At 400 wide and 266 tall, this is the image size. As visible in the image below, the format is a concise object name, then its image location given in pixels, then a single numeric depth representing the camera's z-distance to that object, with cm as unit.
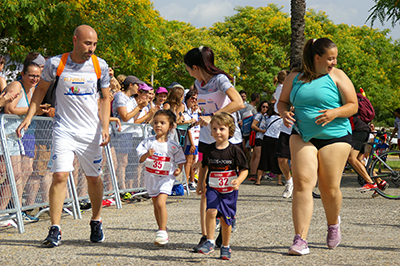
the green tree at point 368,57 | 4678
